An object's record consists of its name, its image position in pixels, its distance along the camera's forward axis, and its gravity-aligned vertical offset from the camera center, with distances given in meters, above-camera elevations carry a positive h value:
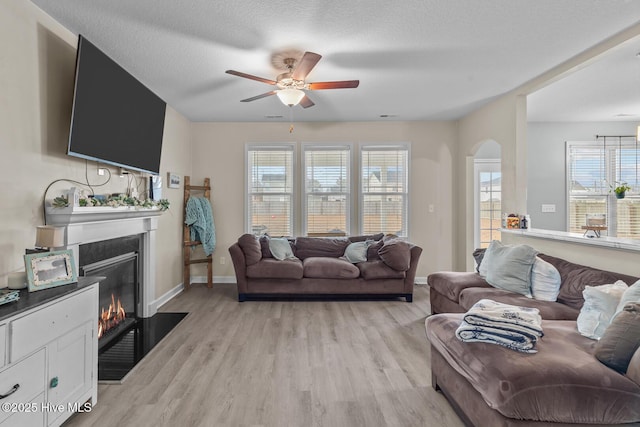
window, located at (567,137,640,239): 5.39 +0.58
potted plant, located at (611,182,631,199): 4.04 +0.28
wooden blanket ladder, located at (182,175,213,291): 5.20 -0.64
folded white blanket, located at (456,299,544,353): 1.79 -0.64
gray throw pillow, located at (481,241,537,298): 3.10 -0.53
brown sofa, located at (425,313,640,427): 1.52 -0.81
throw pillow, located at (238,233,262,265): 4.53 -0.51
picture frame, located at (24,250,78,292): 1.92 -0.35
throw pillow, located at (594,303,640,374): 1.66 -0.64
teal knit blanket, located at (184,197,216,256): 5.14 -0.15
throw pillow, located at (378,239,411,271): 4.51 -0.57
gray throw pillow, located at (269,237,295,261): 4.79 -0.52
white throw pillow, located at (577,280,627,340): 2.07 -0.60
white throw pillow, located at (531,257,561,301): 2.92 -0.60
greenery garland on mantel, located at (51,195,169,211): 2.44 +0.09
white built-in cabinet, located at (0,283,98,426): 1.54 -0.80
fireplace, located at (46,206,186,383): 2.61 -0.60
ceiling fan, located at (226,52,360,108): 3.04 +1.23
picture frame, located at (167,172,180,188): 4.72 +0.46
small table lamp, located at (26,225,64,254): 2.11 -0.17
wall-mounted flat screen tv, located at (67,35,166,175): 2.54 +0.87
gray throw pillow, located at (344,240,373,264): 4.87 -0.57
